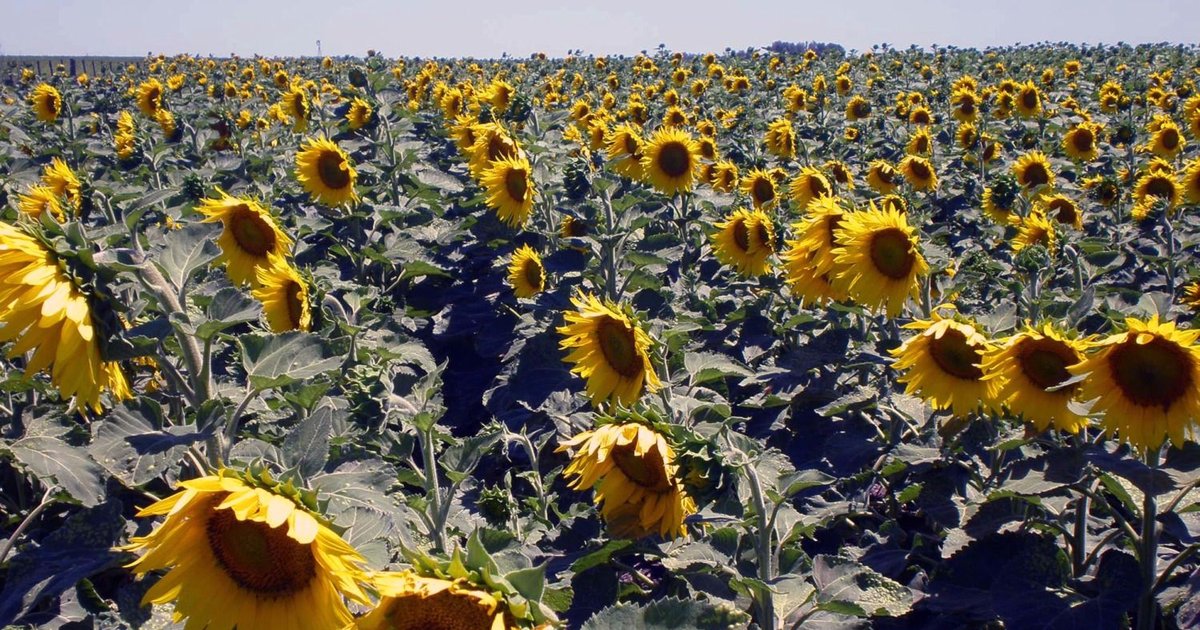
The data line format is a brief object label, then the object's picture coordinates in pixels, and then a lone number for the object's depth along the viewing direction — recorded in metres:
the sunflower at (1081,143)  8.48
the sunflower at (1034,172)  6.84
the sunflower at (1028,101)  10.08
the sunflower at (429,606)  1.42
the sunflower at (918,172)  6.94
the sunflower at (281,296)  3.57
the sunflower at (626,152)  6.42
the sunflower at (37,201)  4.44
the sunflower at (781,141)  8.04
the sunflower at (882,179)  6.75
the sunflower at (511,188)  5.43
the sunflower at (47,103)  8.78
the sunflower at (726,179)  6.93
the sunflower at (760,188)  6.02
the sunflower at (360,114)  7.20
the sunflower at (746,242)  4.74
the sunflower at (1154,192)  6.22
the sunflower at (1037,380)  2.52
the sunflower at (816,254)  3.72
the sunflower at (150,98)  9.77
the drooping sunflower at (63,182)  5.01
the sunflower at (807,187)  5.68
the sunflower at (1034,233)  5.07
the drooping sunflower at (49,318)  1.90
